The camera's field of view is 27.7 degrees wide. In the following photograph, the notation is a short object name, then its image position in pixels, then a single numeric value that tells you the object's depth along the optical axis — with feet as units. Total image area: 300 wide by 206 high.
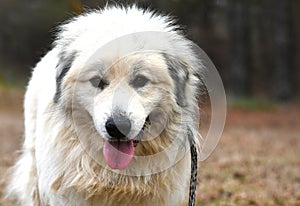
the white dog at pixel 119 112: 13.52
